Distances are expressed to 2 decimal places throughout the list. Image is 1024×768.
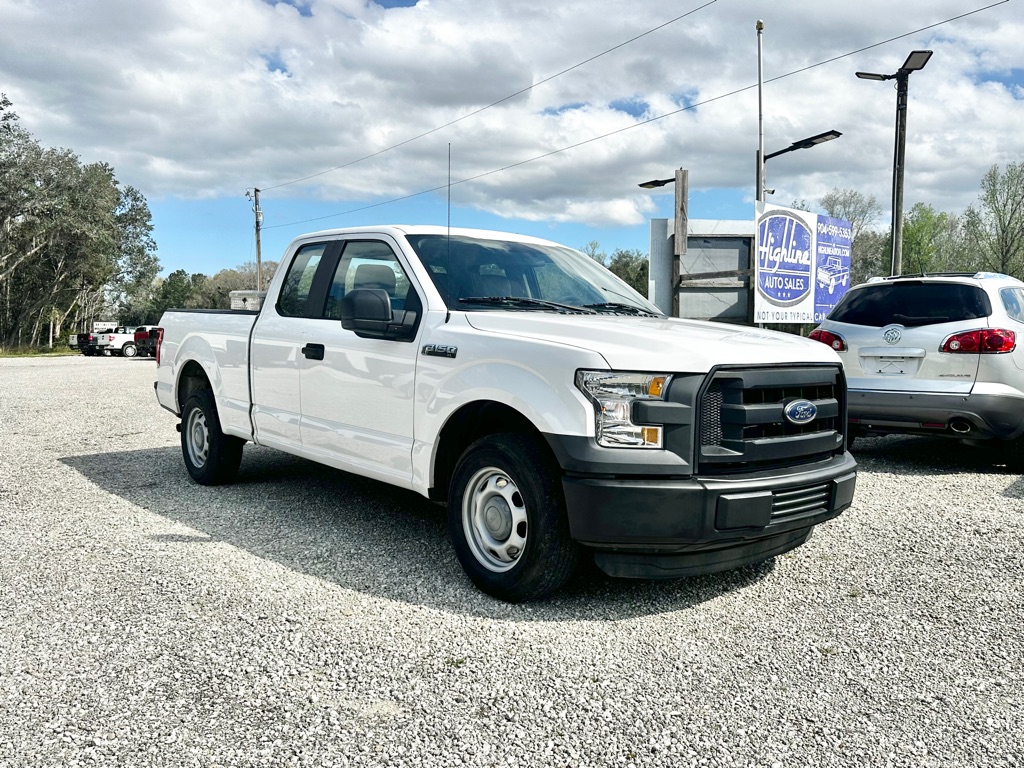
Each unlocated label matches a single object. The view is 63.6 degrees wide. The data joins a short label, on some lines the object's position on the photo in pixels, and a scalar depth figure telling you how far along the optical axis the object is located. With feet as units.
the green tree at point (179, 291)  381.83
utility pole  139.15
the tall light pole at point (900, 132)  45.97
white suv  22.57
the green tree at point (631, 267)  155.12
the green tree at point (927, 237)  192.34
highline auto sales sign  48.70
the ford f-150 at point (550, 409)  12.01
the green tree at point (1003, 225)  149.28
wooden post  41.70
